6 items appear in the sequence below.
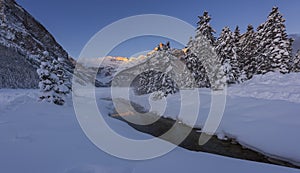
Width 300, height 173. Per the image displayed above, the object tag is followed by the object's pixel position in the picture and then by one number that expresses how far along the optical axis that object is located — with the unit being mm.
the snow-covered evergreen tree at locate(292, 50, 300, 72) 31616
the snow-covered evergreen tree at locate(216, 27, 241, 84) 21089
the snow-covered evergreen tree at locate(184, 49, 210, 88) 23975
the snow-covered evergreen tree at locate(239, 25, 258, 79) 28094
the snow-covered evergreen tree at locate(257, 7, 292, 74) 20500
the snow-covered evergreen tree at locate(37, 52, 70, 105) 12386
